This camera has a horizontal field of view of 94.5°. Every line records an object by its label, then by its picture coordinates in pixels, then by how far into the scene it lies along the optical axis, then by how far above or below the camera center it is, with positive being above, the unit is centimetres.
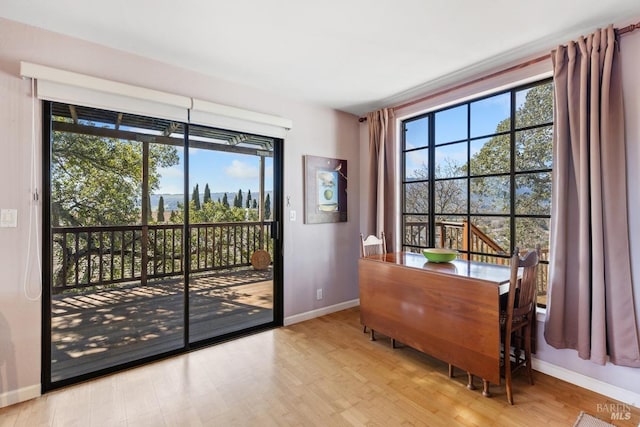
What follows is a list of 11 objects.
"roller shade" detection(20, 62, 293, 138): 201 +90
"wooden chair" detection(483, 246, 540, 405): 189 -69
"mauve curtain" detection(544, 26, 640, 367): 189 +1
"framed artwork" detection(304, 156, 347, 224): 344 +28
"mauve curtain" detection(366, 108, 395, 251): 347 +46
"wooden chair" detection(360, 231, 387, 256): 315 -36
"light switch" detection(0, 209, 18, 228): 194 -3
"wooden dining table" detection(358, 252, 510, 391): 193 -71
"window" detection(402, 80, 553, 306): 245 +35
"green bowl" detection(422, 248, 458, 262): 251 -37
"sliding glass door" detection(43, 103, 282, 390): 229 -25
